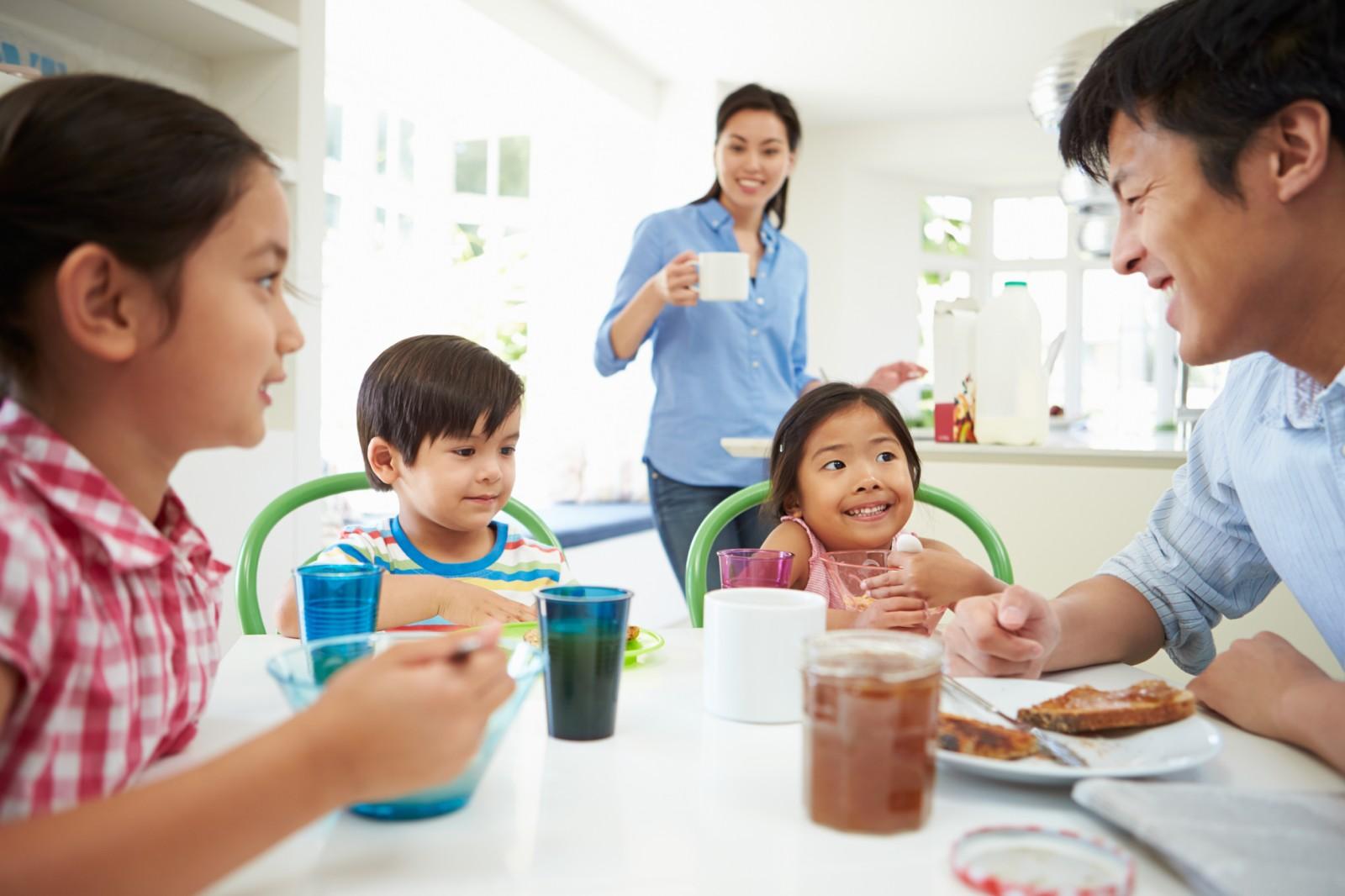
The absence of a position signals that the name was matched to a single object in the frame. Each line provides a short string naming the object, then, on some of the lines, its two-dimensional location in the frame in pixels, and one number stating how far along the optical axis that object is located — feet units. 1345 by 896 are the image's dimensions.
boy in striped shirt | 5.03
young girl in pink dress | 5.33
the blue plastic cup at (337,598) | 3.07
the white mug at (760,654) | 2.75
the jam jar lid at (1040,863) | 1.71
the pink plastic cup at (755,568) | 3.37
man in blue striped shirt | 2.85
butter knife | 2.36
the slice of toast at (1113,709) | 2.56
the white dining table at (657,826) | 1.83
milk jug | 9.21
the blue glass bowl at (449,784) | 2.04
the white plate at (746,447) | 8.22
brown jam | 2.01
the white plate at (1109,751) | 2.26
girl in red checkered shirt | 1.66
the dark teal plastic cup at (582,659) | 2.56
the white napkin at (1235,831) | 1.78
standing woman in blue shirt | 8.71
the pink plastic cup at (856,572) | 3.48
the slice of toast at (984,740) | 2.34
